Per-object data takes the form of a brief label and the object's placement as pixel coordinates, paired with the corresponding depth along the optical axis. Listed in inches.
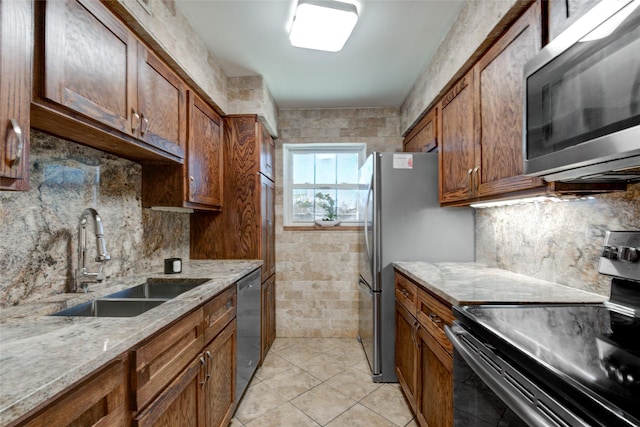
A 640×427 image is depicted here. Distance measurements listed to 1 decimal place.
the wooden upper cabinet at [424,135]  95.5
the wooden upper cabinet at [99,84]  38.1
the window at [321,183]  137.2
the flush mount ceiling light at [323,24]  66.9
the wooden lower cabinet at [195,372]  38.9
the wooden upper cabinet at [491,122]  51.6
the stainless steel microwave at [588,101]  28.9
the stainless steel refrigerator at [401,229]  88.5
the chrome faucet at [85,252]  53.6
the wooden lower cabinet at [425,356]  53.8
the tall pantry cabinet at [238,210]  102.6
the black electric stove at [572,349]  23.3
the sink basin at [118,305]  49.7
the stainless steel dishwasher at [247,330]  76.9
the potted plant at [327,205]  136.1
